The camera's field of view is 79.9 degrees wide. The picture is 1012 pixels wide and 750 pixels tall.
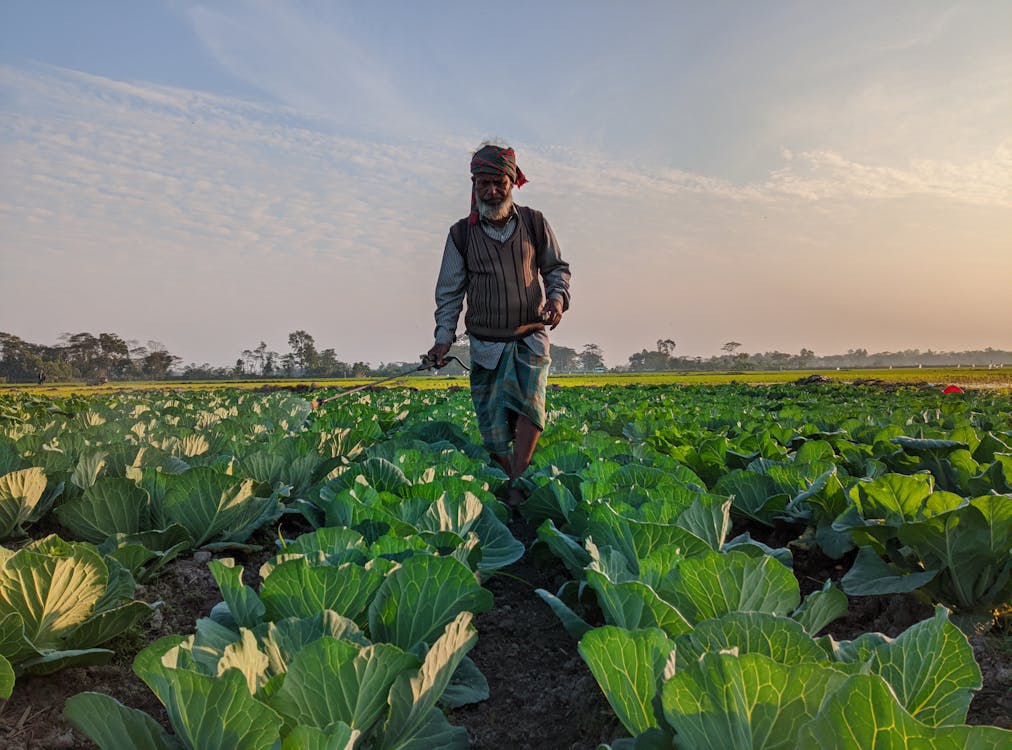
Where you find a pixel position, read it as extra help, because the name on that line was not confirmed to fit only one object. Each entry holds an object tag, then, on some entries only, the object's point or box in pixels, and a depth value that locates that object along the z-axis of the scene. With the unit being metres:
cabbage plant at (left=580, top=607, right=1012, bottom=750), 0.79
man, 3.95
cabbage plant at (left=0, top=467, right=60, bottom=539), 2.73
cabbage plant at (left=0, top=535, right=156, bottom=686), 1.64
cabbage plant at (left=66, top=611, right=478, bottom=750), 1.01
